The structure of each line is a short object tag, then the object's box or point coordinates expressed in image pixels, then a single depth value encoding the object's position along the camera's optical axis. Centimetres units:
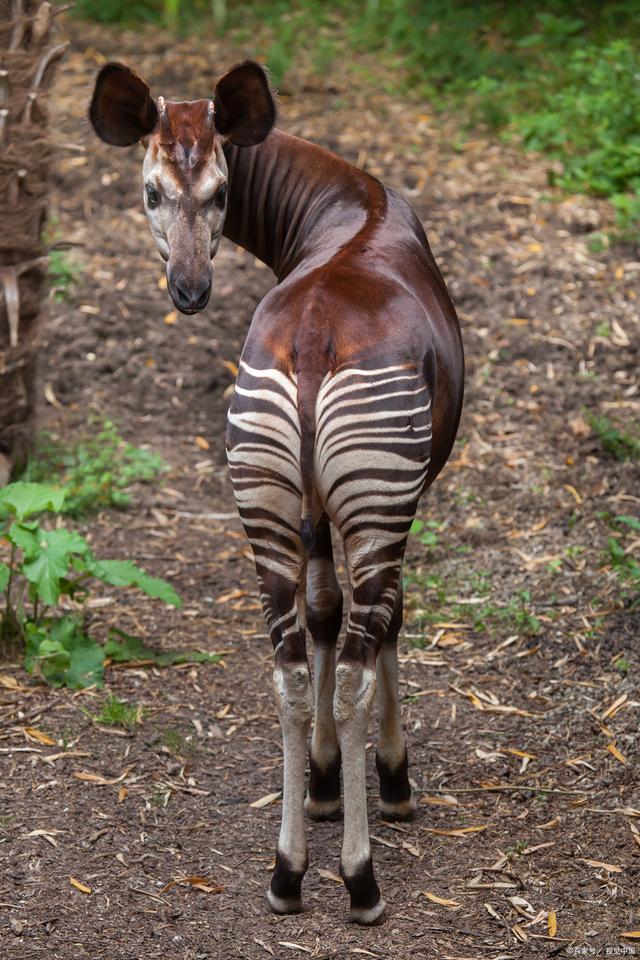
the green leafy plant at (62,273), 1486
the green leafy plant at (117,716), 867
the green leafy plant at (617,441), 1169
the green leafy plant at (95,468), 1179
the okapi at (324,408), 622
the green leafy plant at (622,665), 905
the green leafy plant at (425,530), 1123
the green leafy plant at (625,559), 988
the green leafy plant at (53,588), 869
